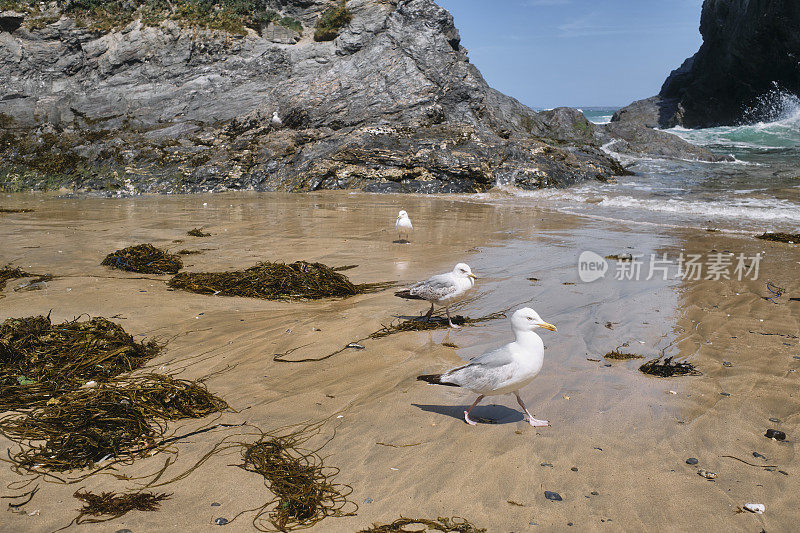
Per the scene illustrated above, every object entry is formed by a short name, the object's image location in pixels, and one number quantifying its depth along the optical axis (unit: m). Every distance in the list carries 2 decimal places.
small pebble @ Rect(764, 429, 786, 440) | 3.64
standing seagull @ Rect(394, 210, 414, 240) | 10.23
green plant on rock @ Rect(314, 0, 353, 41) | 25.55
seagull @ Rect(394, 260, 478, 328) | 5.70
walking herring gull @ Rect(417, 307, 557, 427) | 3.79
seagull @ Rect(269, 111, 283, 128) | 21.56
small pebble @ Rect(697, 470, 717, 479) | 3.26
